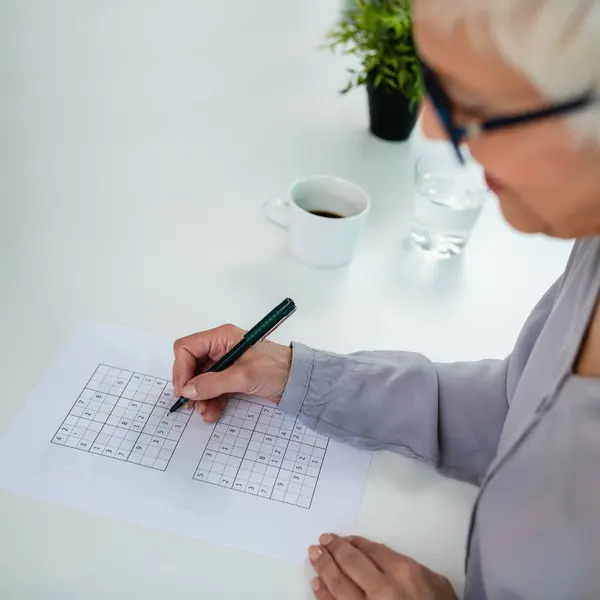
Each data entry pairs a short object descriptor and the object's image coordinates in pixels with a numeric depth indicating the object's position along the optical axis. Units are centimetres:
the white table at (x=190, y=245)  61
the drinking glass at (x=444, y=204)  101
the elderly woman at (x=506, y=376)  42
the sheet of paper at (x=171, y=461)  64
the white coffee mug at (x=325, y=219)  92
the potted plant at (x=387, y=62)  109
